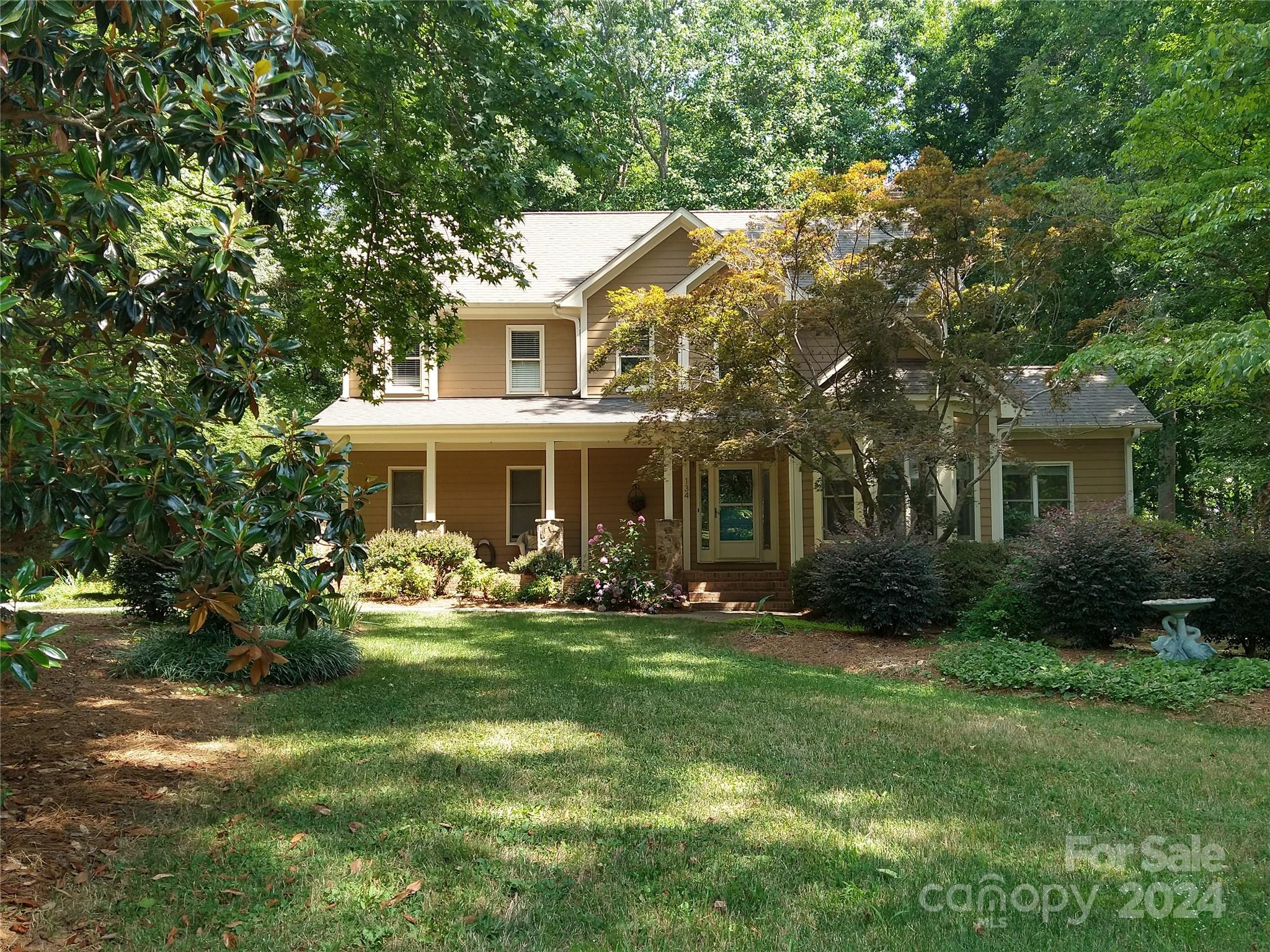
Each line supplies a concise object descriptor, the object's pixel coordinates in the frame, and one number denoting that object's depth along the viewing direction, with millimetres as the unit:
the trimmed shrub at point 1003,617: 11211
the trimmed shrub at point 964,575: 12672
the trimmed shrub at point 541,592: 15523
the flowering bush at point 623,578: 14836
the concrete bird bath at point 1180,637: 8945
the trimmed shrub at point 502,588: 15562
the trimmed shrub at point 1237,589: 10008
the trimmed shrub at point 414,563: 15602
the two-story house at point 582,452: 16734
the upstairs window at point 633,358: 17531
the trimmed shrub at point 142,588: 10484
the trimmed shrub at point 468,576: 16000
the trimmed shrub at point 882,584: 11242
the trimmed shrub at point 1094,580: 10422
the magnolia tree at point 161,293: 3223
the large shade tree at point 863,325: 12352
